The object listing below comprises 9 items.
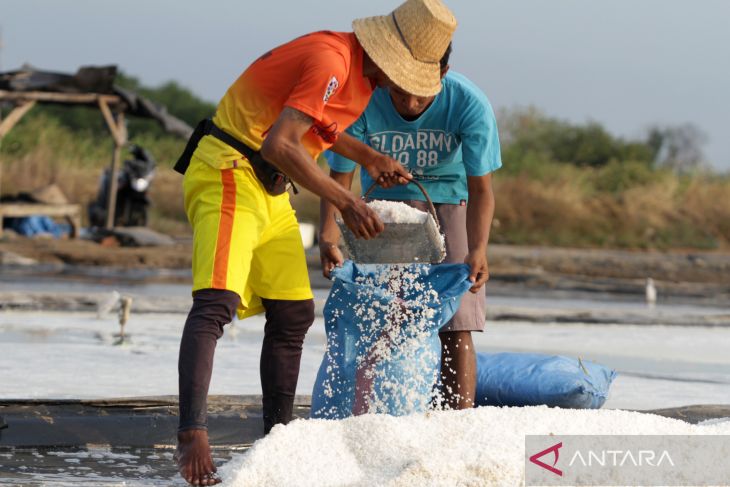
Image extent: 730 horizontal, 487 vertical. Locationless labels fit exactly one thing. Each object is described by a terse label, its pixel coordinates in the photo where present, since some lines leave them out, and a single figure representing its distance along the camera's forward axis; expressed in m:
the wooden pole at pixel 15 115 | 32.65
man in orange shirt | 7.30
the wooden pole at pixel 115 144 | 35.63
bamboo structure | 33.39
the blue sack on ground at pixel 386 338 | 8.74
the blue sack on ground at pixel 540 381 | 9.69
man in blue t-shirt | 8.95
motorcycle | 38.11
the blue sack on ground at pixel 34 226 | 36.26
